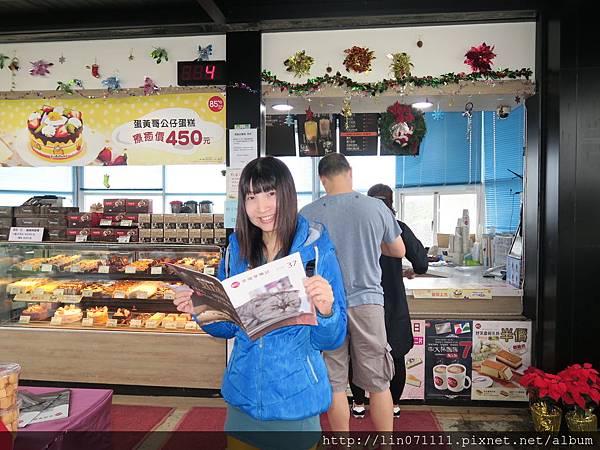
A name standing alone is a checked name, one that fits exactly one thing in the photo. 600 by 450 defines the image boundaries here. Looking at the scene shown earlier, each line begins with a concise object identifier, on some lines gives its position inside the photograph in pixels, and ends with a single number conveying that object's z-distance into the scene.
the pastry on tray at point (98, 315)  4.11
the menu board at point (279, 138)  5.00
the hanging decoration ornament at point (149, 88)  4.09
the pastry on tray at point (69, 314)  4.12
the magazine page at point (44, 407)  1.81
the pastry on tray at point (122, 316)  4.13
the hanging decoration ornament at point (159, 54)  4.09
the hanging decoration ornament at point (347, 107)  3.97
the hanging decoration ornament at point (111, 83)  4.13
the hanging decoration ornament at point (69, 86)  4.15
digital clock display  3.98
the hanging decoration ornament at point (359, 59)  3.91
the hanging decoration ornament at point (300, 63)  3.93
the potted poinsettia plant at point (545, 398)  3.20
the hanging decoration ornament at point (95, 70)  4.16
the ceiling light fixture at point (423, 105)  4.06
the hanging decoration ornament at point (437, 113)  4.26
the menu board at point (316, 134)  4.58
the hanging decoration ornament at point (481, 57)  3.83
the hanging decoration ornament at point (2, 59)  4.29
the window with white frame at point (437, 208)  6.82
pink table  1.67
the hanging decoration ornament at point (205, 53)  4.03
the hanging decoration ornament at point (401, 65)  3.87
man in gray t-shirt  2.73
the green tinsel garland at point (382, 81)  3.81
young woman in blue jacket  1.62
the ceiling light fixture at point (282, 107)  4.25
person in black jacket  3.14
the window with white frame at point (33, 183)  9.09
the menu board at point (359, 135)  4.55
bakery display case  3.89
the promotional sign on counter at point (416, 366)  3.77
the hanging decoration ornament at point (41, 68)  4.25
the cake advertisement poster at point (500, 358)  3.75
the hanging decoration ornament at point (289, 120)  4.71
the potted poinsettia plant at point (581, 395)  3.16
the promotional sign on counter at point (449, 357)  3.77
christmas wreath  4.15
